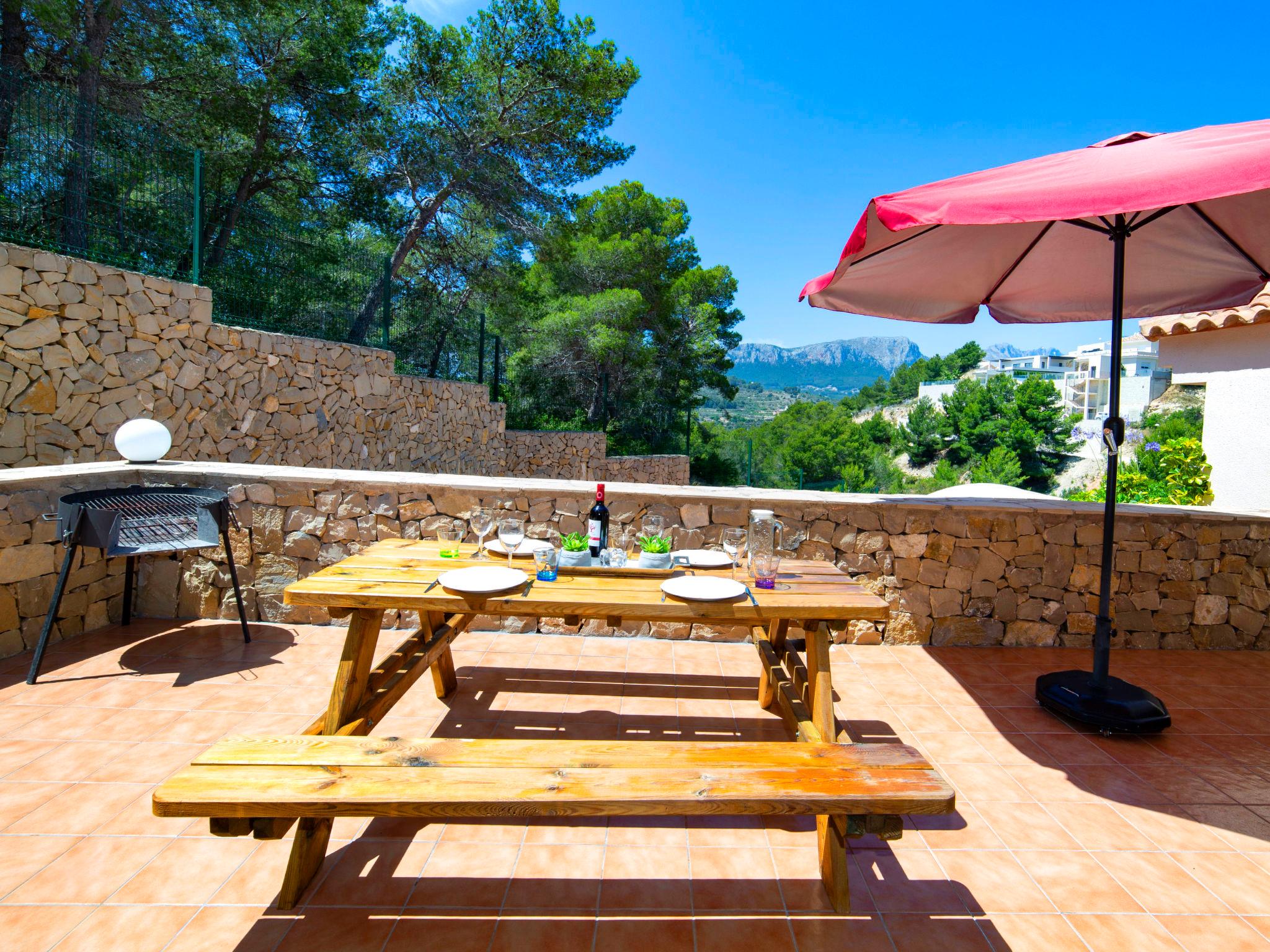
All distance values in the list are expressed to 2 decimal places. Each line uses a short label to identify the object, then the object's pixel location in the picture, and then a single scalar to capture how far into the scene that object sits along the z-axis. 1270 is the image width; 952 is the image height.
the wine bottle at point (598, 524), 2.35
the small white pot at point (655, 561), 2.32
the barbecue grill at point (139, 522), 2.70
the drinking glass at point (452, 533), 3.54
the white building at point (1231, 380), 5.36
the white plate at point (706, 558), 2.38
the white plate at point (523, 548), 2.42
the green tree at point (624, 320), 13.71
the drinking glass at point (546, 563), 2.19
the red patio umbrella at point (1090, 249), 1.98
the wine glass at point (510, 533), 2.31
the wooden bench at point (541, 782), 1.31
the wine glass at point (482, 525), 2.40
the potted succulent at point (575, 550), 2.36
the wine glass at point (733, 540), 2.38
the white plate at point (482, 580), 1.97
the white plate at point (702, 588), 1.97
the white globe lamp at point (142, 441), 3.48
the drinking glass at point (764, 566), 2.20
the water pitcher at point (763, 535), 2.22
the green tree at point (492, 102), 9.59
